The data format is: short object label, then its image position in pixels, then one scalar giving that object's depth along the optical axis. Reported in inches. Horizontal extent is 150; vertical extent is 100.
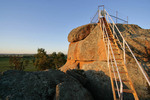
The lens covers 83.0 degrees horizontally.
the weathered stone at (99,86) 218.7
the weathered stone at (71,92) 145.9
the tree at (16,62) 1024.9
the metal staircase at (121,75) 122.9
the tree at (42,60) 880.3
